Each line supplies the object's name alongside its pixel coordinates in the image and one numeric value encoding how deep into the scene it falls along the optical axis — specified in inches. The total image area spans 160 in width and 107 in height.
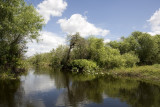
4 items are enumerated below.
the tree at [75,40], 1636.3
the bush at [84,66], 1464.2
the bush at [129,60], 1549.0
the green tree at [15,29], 654.5
